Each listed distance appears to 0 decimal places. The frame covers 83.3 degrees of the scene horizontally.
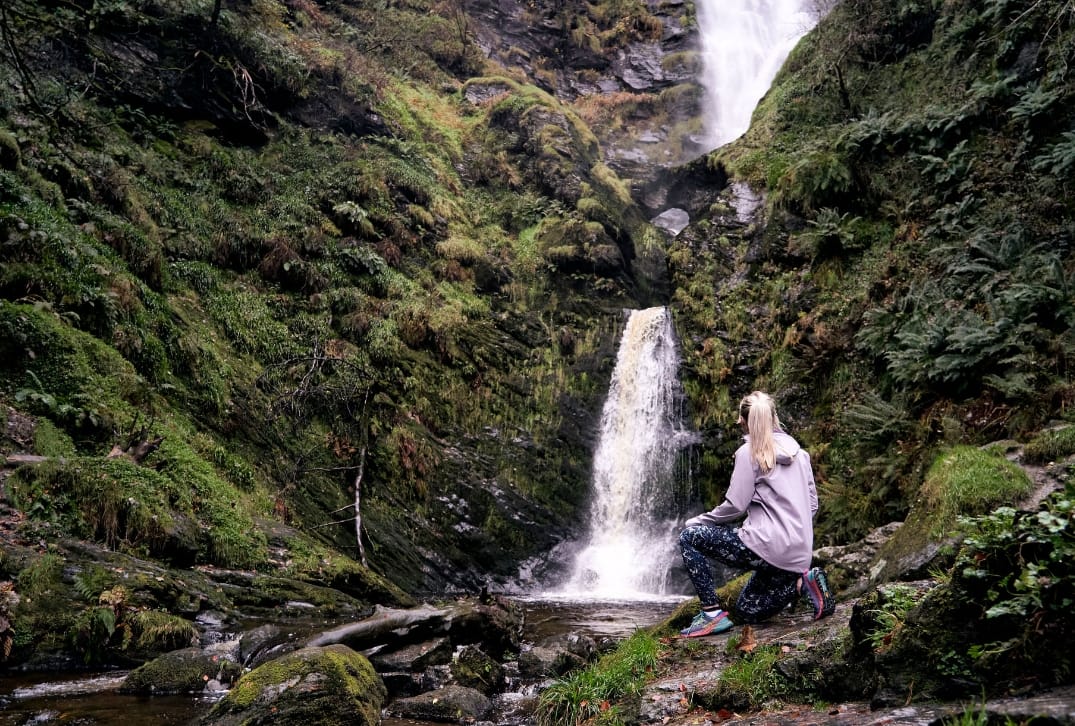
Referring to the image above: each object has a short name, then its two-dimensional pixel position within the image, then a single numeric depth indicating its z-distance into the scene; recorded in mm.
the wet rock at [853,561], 5666
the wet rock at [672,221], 24234
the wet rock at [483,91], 25422
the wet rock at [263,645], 5613
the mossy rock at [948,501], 5148
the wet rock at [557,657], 6328
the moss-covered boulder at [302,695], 3801
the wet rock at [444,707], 5004
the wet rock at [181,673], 4809
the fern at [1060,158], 9422
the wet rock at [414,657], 5898
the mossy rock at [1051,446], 6137
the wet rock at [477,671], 5793
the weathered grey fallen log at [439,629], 6066
